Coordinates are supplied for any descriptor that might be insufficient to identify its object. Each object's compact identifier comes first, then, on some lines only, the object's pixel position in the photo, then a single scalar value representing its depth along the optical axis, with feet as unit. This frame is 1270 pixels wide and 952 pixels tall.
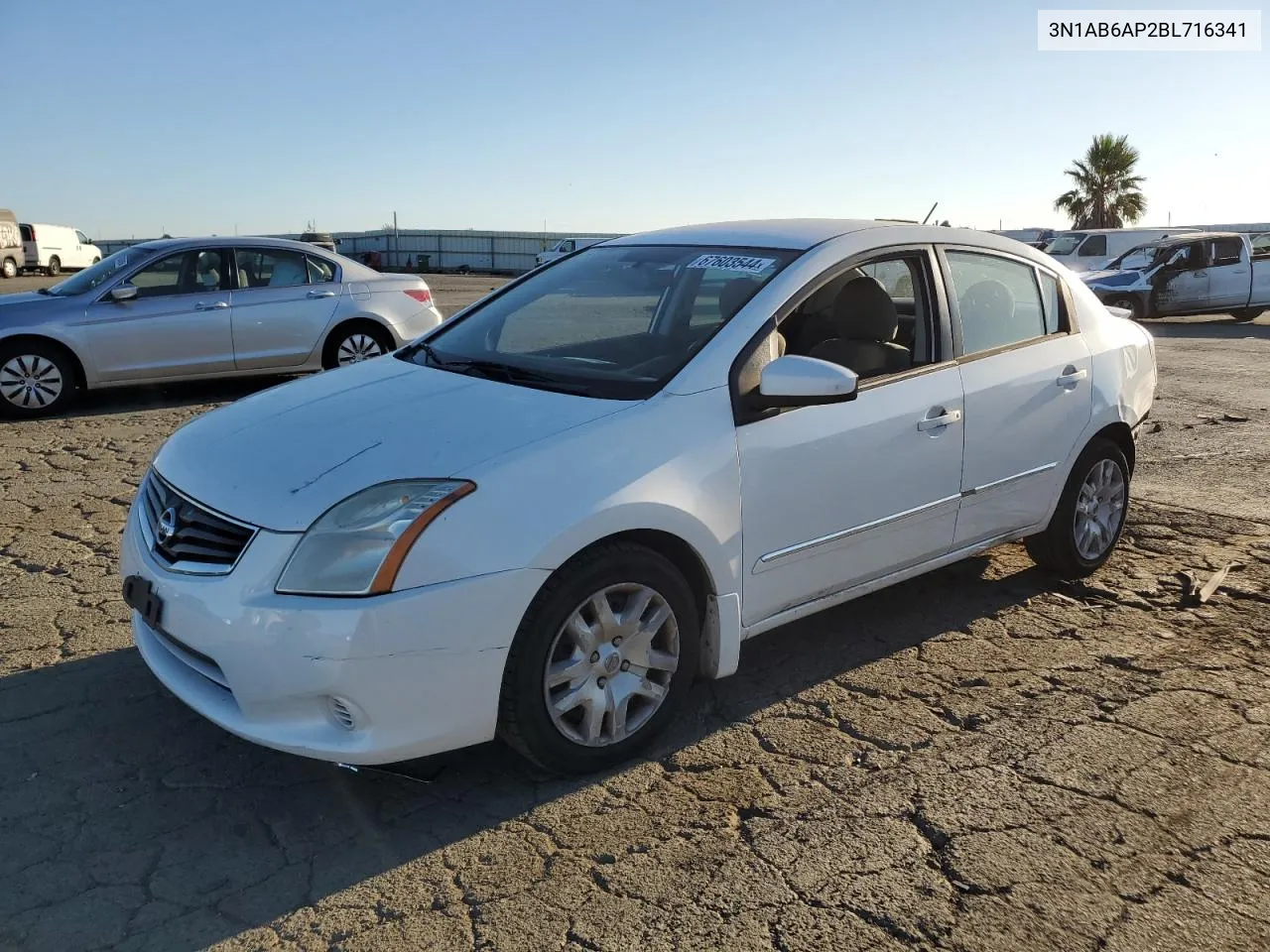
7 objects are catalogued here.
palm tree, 143.33
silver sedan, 29.17
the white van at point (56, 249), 122.42
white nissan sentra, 9.53
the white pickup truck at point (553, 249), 103.78
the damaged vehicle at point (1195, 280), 61.46
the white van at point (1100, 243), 81.41
